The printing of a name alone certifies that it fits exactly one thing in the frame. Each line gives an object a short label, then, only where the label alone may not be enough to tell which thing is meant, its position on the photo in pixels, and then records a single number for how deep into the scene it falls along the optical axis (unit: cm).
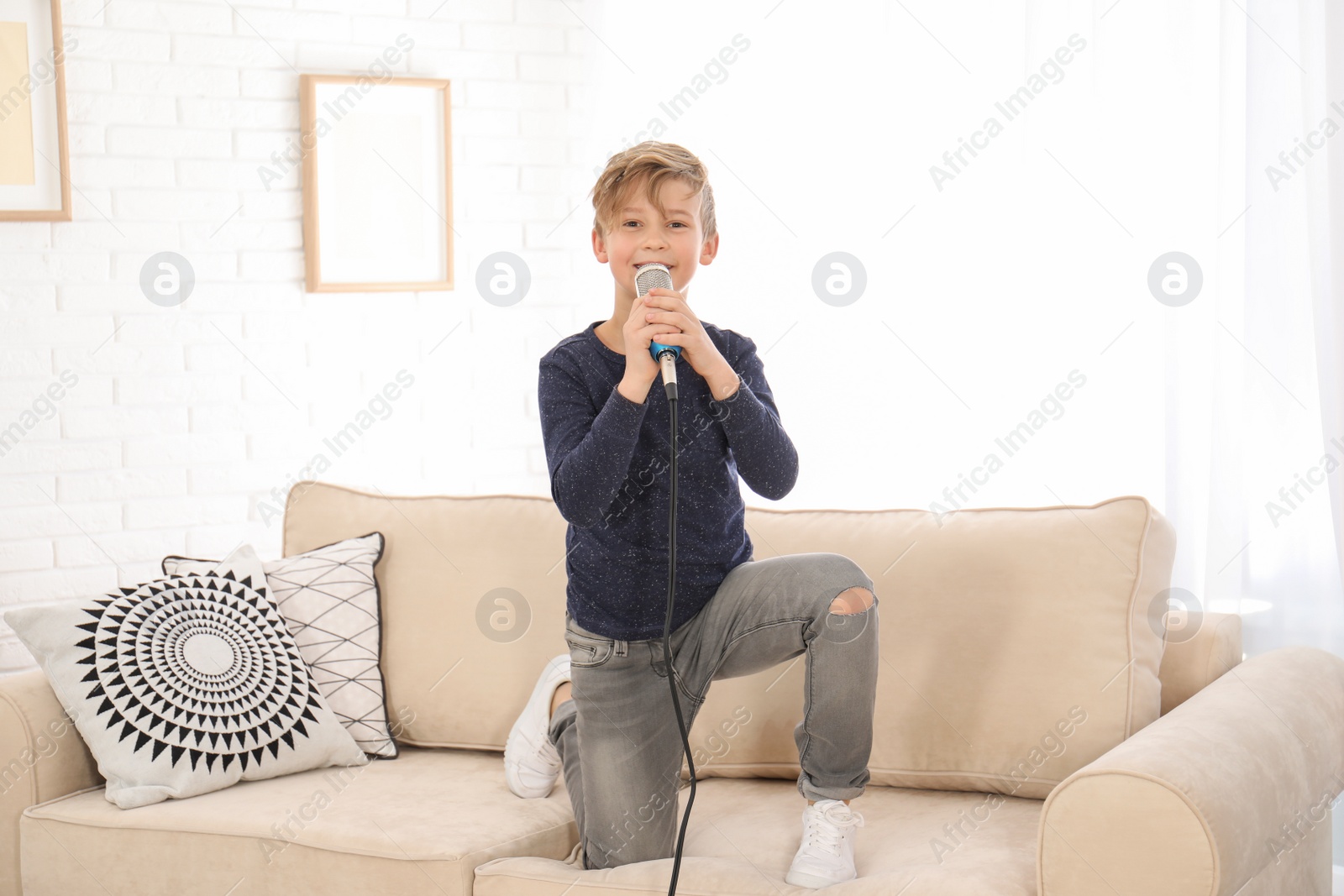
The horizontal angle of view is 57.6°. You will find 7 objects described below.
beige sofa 160
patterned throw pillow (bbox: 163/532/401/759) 210
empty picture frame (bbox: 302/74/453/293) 303
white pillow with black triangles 188
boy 157
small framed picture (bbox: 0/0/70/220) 266
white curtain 209
